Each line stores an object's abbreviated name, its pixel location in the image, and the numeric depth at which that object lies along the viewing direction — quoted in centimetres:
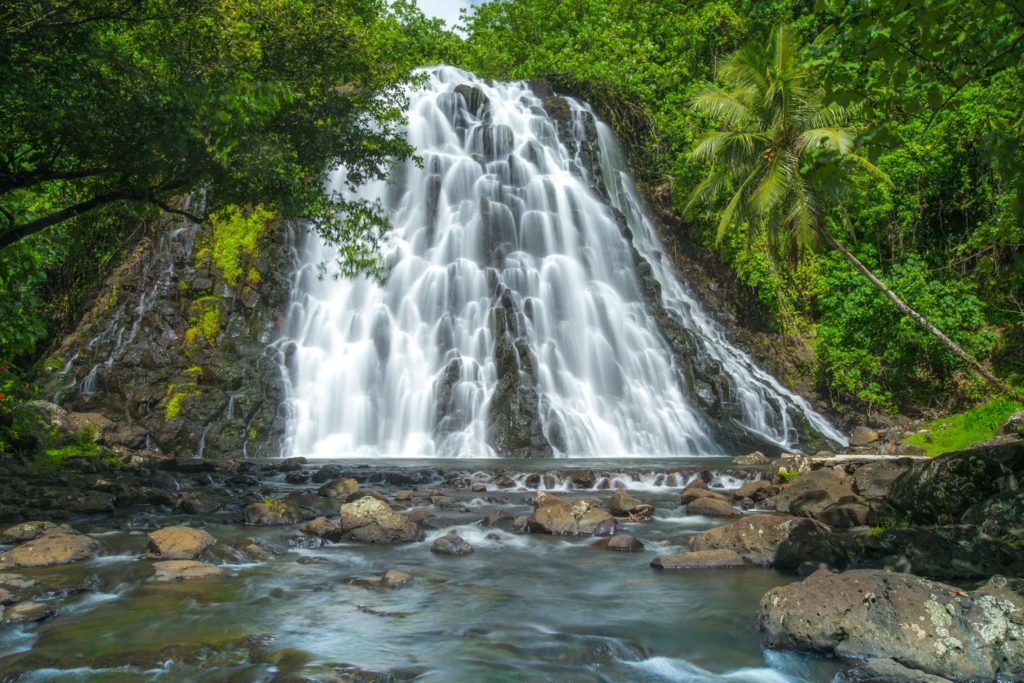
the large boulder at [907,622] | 526
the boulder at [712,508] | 1224
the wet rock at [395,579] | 819
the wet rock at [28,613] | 650
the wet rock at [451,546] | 974
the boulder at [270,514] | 1114
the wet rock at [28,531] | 909
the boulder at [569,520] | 1082
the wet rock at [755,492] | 1299
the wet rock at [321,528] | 1038
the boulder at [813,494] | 1104
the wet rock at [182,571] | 812
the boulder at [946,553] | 722
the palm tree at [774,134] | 1673
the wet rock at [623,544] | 992
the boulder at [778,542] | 837
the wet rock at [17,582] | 720
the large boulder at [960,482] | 908
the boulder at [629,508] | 1195
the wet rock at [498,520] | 1113
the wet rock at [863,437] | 2031
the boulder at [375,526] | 1025
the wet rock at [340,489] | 1311
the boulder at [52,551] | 819
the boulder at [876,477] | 1182
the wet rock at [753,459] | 1862
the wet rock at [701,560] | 882
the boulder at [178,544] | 891
